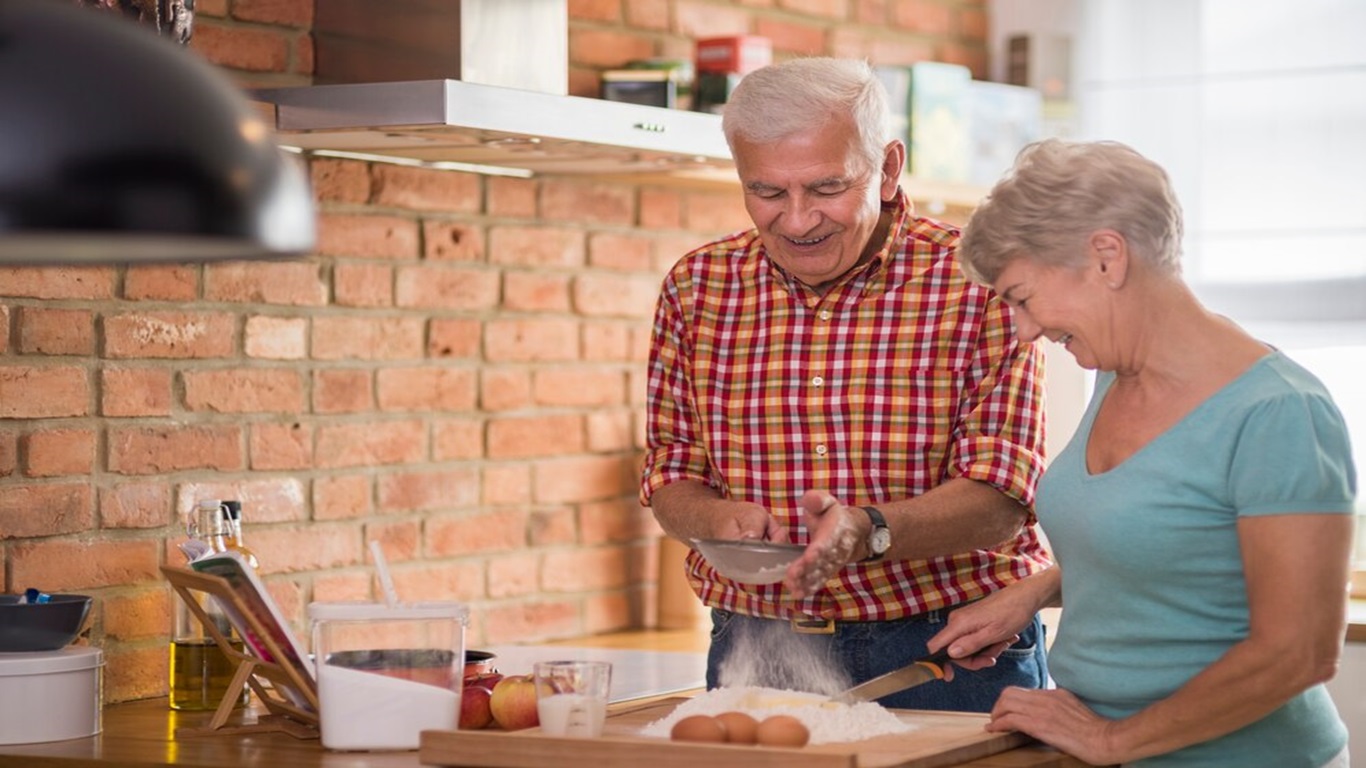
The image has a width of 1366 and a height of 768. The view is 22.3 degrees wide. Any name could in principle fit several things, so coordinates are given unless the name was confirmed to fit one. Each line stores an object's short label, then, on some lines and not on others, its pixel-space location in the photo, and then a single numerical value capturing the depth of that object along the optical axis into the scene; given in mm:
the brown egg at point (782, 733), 3574
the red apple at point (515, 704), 3822
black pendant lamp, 2869
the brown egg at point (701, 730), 3602
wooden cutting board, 3514
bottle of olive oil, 4286
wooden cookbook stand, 3862
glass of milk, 3686
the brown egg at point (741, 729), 3588
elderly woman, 3501
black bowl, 4006
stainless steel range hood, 4280
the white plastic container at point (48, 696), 3956
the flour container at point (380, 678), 3764
